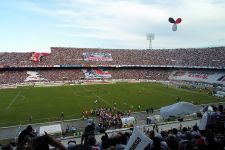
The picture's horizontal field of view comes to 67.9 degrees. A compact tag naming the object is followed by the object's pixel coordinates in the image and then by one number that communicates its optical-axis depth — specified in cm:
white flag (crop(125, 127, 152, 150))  411
